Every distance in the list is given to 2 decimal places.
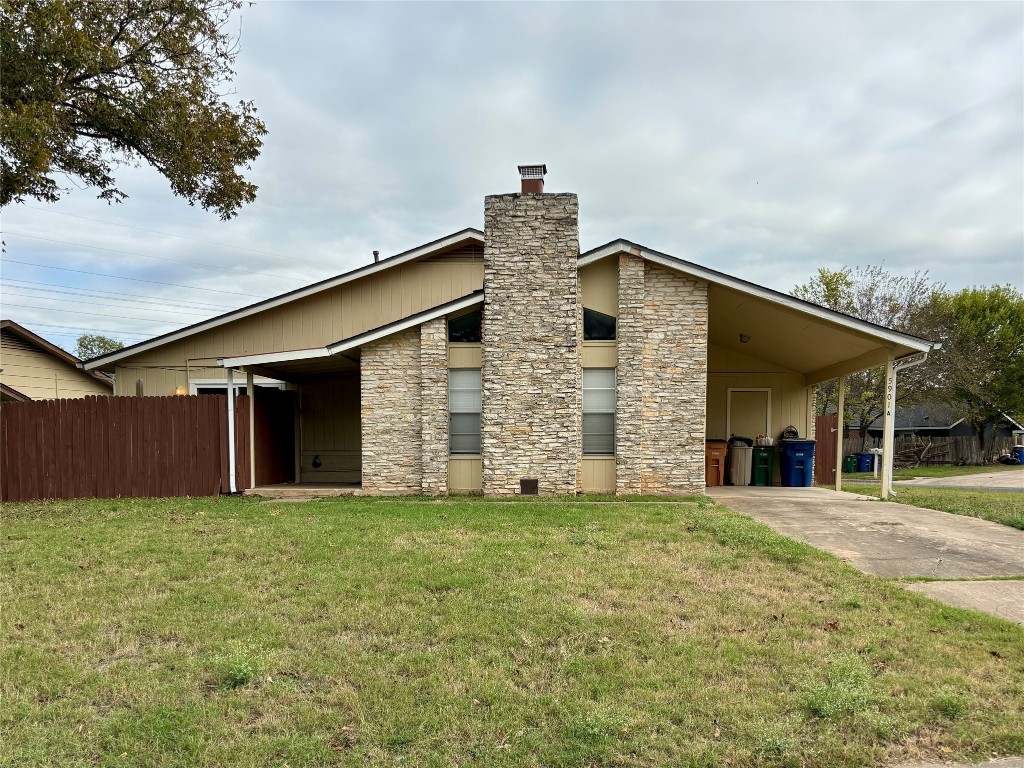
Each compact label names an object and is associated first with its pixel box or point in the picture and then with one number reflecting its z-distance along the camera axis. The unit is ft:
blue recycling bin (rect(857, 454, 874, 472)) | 93.56
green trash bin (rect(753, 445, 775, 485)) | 46.73
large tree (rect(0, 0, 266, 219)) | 30.99
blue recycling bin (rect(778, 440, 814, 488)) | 45.55
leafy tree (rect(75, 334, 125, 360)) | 253.65
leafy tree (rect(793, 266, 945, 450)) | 88.99
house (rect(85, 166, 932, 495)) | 37.32
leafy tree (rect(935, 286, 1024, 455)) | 100.99
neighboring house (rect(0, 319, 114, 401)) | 59.13
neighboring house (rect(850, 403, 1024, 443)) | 127.65
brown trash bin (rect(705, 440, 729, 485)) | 45.75
